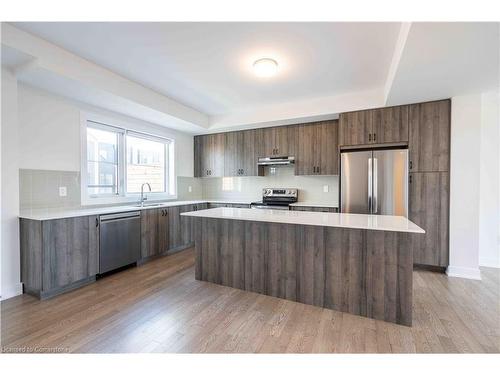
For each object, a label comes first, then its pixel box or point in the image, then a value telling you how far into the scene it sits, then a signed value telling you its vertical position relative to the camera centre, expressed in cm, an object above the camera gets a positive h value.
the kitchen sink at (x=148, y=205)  398 -37
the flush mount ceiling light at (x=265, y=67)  253 +127
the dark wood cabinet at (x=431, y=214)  323 -43
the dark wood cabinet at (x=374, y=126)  340 +85
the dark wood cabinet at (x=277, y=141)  445 +80
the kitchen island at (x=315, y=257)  207 -75
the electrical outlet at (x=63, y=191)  307 -11
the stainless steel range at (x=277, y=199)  457 -32
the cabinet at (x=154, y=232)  363 -78
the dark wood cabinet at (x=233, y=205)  482 -45
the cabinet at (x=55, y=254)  248 -79
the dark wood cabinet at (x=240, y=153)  481 +61
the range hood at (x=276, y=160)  444 +43
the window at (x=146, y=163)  413 +37
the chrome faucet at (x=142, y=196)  401 -23
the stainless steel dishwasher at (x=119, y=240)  305 -78
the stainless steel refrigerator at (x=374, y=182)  338 +2
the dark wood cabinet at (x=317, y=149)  411 +62
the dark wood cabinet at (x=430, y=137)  321 +64
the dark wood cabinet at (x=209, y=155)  515 +63
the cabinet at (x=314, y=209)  400 -44
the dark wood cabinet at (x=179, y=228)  412 -82
